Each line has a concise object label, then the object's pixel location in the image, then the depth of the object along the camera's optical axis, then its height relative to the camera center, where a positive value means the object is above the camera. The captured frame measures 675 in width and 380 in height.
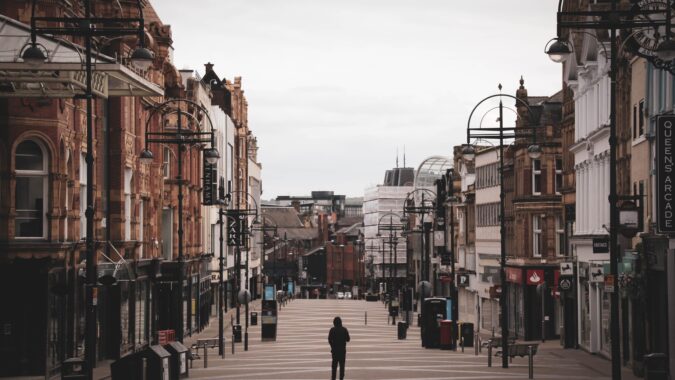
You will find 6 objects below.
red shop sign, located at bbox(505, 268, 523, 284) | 70.56 -1.45
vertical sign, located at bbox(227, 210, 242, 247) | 96.57 +1.29
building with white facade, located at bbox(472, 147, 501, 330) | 83.19 +0.81
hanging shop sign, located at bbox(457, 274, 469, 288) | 93.06 -2.23
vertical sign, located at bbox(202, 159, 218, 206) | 78.56 +3.64
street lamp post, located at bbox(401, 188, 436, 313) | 73.31 -0.64
